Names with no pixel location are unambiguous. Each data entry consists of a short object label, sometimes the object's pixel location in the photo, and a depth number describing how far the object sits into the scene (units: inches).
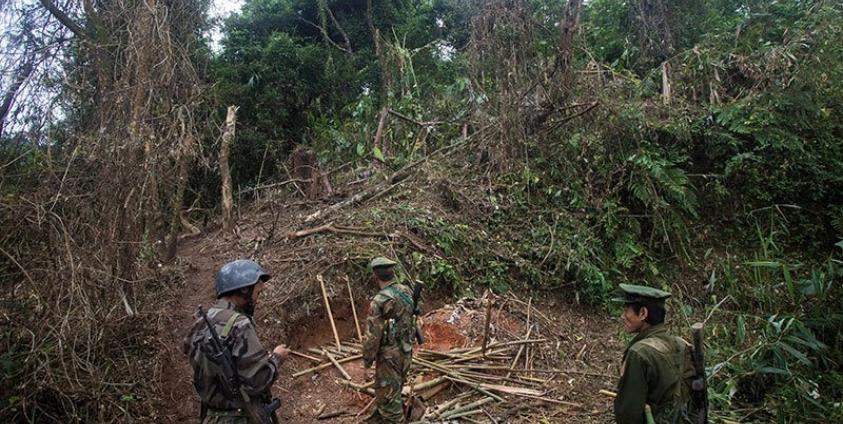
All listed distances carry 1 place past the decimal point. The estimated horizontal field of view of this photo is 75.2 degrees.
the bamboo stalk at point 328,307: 247.3
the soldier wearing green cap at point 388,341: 183.6
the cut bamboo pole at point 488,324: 227.4
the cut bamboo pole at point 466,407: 197.3
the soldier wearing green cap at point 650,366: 120.8
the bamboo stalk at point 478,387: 207.3
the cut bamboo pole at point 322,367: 231.7
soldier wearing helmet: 127.6
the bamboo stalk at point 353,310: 251.6
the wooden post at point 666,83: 398.3
